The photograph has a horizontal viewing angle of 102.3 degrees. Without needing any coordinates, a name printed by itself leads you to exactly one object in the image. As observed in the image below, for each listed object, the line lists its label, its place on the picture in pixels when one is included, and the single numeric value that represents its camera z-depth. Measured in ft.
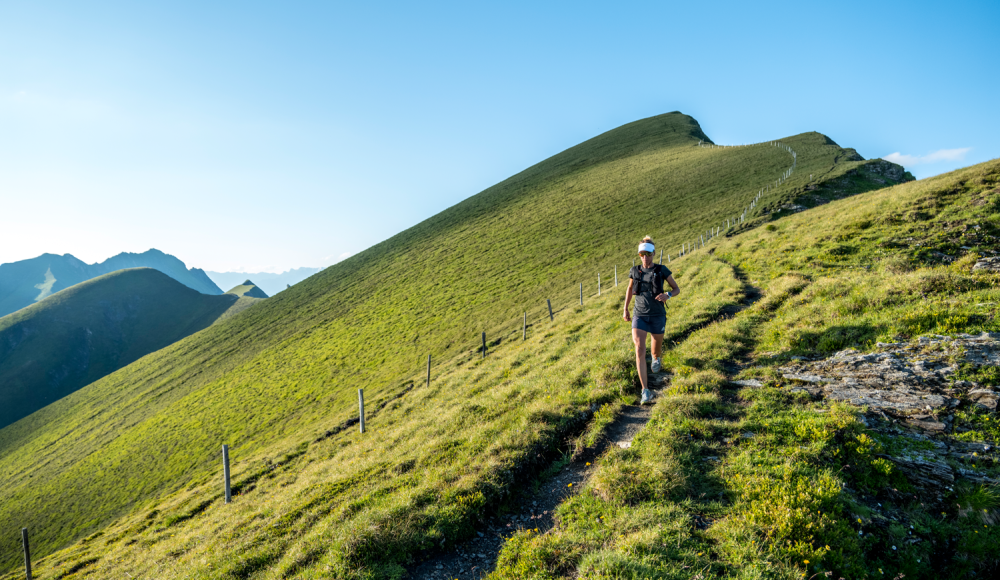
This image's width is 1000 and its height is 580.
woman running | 29.78
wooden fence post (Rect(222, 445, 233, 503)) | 52.54
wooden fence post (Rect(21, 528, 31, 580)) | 48.73
